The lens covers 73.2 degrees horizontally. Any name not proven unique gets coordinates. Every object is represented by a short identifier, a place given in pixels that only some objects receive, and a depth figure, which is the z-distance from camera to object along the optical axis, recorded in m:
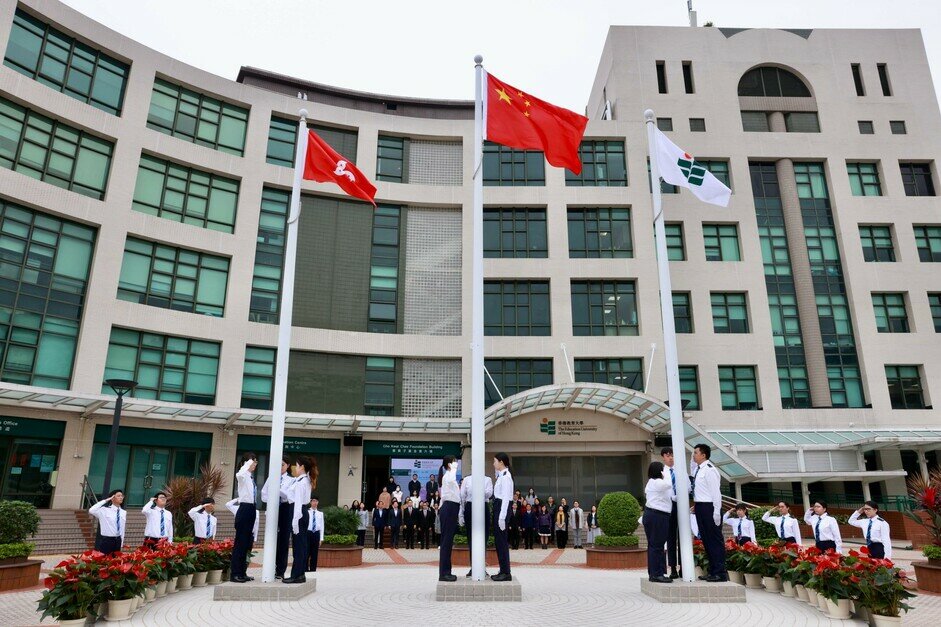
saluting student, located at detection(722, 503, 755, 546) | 14.47
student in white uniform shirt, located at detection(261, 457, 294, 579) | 11.08
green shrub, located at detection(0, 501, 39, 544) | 13.43
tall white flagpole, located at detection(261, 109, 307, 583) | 10.26
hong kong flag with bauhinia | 12.44
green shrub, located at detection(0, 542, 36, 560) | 12.80
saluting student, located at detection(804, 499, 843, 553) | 11.91
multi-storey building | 25.94
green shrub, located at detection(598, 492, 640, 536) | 17.69
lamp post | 16.81
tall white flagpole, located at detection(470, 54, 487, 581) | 9.93
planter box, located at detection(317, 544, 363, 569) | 16.95
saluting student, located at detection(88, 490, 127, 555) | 11.99
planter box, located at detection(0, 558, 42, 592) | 12.45
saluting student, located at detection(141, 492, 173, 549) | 13.00
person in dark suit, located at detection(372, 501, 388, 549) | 22.80
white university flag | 12.15
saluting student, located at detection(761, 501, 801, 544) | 13.84
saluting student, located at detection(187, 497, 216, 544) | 14.12
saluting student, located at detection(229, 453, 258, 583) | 10.32
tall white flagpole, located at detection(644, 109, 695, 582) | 10.19
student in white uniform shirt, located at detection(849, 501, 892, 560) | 11.35
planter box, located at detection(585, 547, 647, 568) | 17.08
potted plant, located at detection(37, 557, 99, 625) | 7.97
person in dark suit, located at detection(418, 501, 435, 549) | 22.52
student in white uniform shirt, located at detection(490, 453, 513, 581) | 9.96
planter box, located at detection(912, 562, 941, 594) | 12.81
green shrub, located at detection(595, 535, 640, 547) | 17.41
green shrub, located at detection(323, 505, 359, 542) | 17.83
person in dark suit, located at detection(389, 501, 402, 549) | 22.85
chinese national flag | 11.83
